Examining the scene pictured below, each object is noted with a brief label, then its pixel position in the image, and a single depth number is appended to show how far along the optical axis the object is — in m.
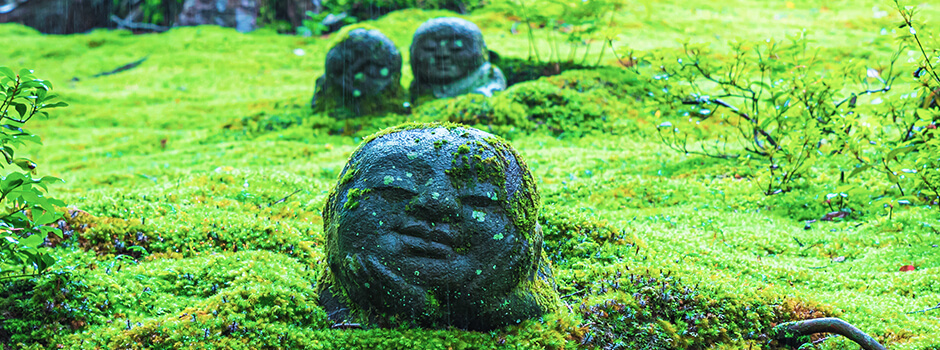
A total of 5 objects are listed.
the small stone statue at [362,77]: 13.56
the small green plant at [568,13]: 14.54
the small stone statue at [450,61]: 14.06
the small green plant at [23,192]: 3.70
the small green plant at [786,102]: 7.02
